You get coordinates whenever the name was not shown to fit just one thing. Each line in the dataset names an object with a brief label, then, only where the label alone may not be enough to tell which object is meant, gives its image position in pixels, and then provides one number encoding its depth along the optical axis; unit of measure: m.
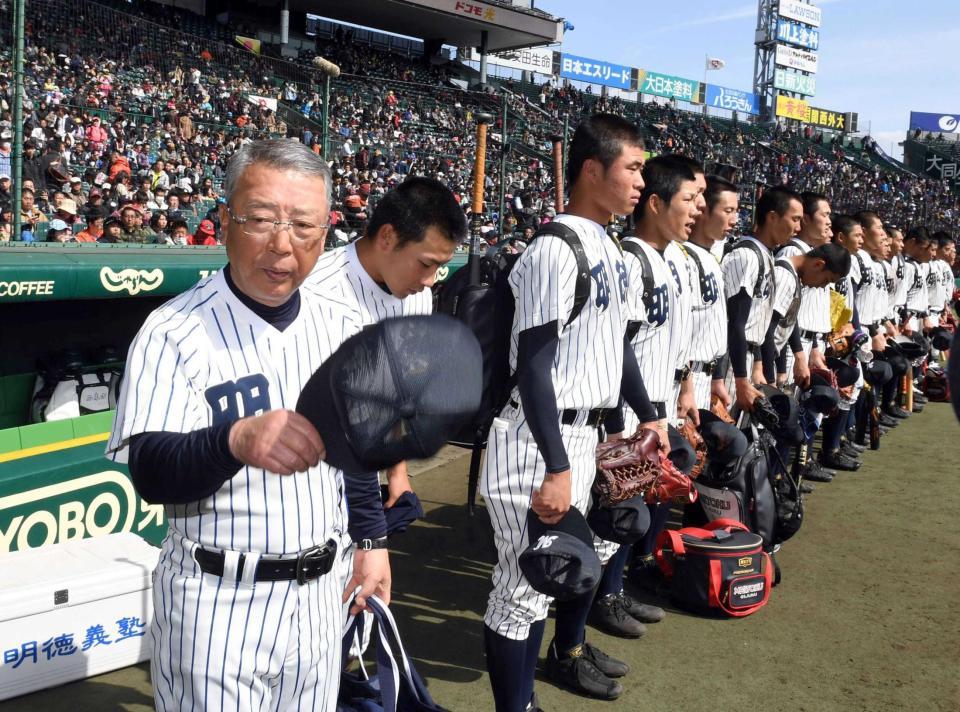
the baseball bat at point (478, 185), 5.84
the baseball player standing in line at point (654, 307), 3.96
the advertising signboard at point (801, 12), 53.72
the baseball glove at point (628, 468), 3.19
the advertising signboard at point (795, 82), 53.47
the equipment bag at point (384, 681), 2.04
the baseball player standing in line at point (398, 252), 3.02
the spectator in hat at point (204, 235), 7.19
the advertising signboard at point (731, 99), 52.06
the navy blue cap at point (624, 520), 3.23
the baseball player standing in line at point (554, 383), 2.76
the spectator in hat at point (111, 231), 6.51
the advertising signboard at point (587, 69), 43.88
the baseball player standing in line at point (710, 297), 4.73
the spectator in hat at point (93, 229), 6.47
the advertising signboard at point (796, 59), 53.91
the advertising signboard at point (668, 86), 47.41
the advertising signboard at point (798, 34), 53.97
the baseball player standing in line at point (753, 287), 5.04
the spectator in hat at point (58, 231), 5.82
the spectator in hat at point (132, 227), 6.64
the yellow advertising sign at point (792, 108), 53.28
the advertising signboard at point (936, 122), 54.03
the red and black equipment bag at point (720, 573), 4.15
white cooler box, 3.18
